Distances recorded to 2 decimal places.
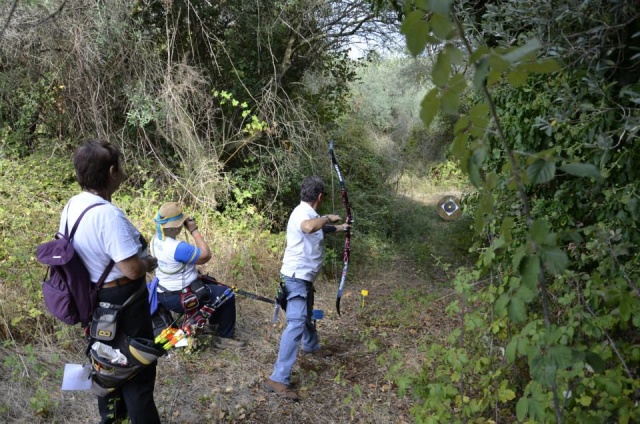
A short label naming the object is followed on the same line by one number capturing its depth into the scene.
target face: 12.14
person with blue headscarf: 4.74
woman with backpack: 2.65
